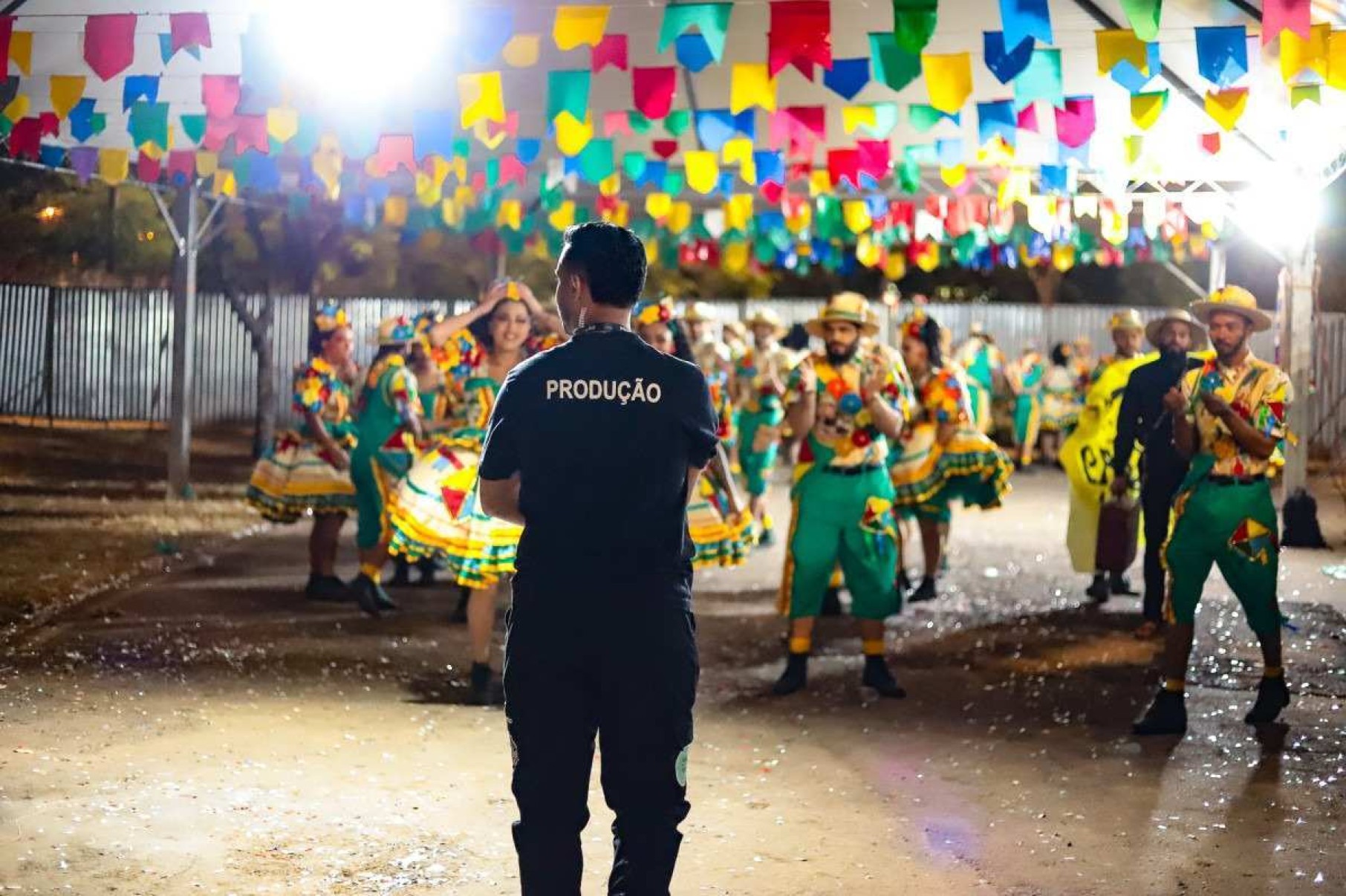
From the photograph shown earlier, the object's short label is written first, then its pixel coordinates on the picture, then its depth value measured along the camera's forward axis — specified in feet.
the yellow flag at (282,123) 42.68
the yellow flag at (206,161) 50.78
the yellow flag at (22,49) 33.40
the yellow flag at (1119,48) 30.30
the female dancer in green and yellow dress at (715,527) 29.07
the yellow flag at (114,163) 48.91
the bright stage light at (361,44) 31.76
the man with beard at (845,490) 28.09
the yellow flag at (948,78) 32.81
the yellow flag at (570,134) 38.27
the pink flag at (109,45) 32.53
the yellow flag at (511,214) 66.23
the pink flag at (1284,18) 26.96
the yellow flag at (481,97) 35.47
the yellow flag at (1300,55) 27.99
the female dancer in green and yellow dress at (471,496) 25.93
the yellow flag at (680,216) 64.90
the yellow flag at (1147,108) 35.14
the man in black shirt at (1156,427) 33.40
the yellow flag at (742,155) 44.34
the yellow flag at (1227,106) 33.63
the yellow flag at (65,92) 37.24
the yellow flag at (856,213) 62.18
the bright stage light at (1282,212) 47.06
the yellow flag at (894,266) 78.02
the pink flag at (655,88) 34.42
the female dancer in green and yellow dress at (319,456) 37.24
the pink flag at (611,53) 32.58
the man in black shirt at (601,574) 13.38
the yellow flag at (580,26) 29.91
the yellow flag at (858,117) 41.39
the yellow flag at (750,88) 33.65
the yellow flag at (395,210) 65.05
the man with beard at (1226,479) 24.97
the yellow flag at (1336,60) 28.35
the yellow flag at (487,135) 42.56
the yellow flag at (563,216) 66.63
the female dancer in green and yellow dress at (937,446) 38.45
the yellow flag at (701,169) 45.50
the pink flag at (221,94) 38.75
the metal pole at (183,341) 55.93
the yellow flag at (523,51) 32.04
